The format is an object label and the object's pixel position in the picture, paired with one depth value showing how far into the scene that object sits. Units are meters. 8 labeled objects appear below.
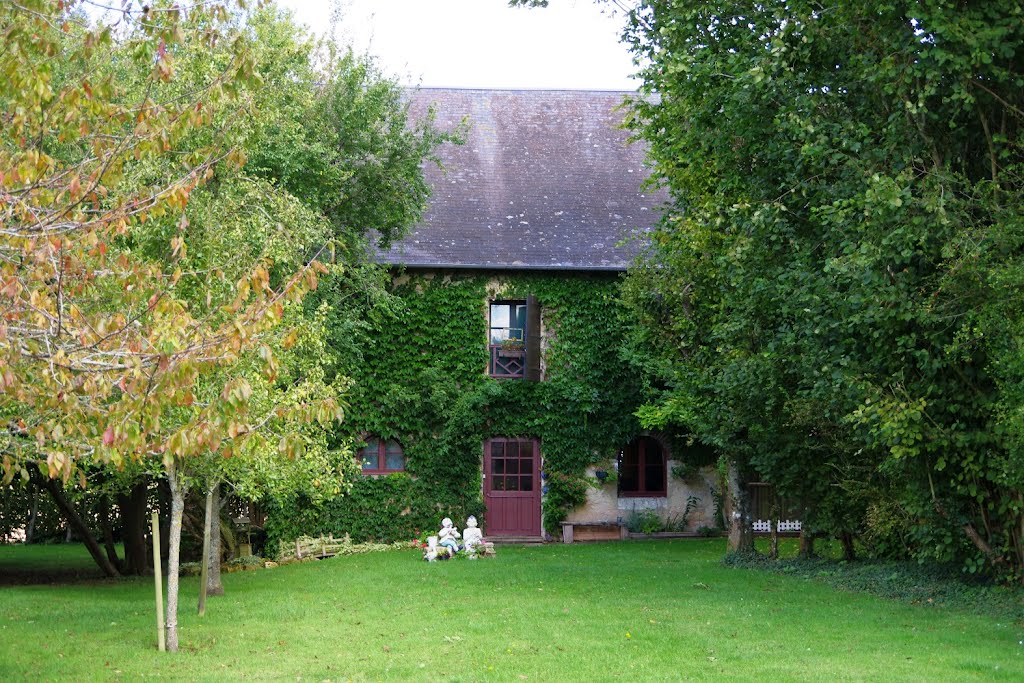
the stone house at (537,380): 23.08
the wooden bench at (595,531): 23.26
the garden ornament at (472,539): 19.84
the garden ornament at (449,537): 19.78
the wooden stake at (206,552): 13.04
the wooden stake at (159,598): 10.72
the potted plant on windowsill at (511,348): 23.72
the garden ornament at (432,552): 19.50
